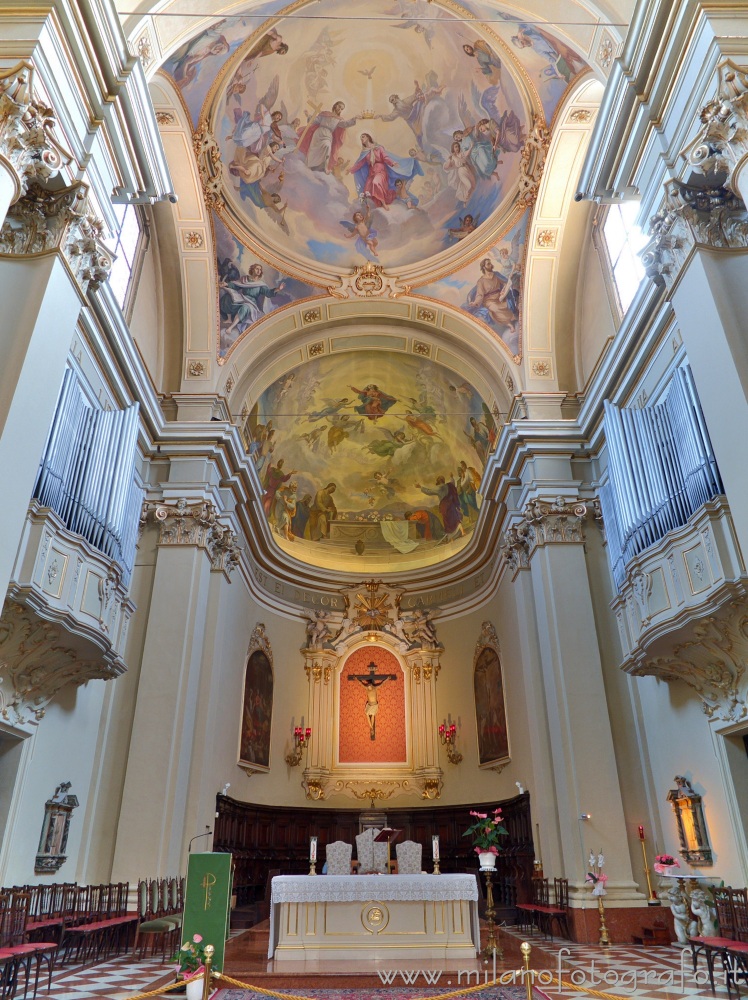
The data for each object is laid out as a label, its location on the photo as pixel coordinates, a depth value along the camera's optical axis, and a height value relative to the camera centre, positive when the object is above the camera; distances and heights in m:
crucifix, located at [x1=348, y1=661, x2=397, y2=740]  19.56 +4.68
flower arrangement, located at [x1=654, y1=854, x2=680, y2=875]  10.00 +0.21
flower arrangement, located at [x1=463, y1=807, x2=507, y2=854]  9.70 +0.56
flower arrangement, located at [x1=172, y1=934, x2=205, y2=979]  6.76 -0.61
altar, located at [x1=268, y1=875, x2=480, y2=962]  9.40 -0.36
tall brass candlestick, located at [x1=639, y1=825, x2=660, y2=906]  11.12 -0.16
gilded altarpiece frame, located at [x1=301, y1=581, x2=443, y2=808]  18.69 +4.44
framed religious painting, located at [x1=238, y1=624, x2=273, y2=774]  16.88 +3.83
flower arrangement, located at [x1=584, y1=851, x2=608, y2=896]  10.90 +0.07
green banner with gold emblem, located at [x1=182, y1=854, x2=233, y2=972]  7.11 -0.12
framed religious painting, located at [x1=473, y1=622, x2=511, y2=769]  17.05 +3.89
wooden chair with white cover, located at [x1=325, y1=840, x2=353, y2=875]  10.77 +0.33
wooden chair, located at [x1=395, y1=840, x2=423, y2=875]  10.95 +0.33
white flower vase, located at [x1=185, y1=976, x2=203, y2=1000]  6.61 -0.86
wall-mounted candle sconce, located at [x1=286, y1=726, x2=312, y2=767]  18.48 +3.21
